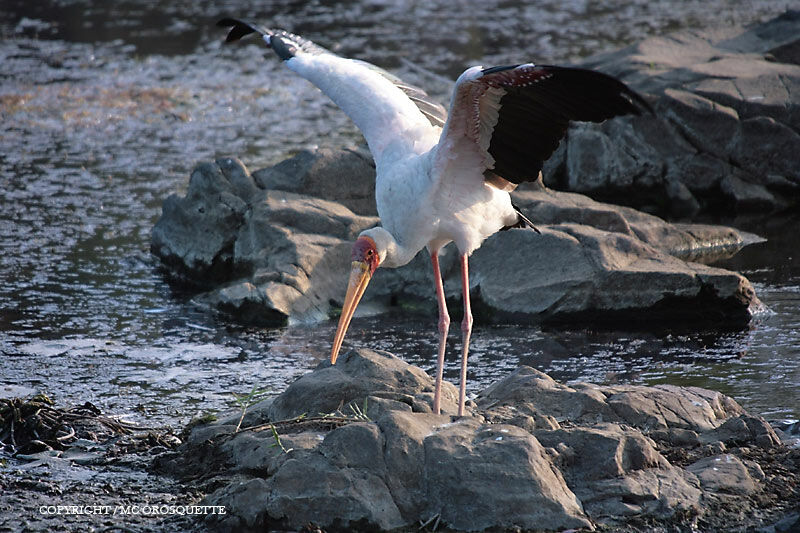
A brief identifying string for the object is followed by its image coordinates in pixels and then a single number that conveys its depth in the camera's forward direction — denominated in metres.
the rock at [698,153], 21.16
